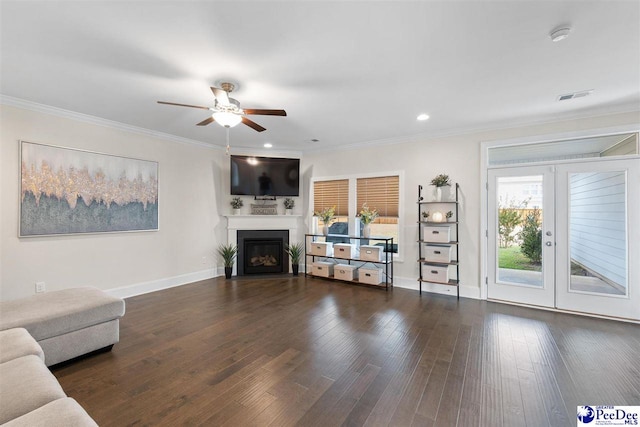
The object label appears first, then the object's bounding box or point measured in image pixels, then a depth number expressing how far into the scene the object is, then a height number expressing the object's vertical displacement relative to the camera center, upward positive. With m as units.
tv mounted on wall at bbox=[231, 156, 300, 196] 5.64 +0.84
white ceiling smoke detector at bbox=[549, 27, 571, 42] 2.04 +1.38
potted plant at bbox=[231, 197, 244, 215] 5.79 +0.23
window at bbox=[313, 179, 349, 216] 5.70 +0.44
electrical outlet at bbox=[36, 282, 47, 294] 3.57 -0.94
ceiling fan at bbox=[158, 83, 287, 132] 2.82 +1.10
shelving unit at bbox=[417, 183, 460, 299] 4.43 -0.55
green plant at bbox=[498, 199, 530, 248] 4.12 -0.04
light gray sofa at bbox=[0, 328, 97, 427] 1.14 -0.86
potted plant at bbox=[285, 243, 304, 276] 5.88 -0.84
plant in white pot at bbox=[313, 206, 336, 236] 5.64 +0.00
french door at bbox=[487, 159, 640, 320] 3.51 -0.28
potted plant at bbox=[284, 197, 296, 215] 6.06 +0.24
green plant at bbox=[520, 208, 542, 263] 3.99 -0.31
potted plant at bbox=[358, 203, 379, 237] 5.16 -0.06
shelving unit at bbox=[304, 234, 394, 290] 4.94 -0.84
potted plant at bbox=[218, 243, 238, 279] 5.57 -0.81
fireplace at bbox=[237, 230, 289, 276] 5.82 -0.78
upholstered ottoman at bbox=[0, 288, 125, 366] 2.26 -0.91
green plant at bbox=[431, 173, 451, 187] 4.46 +0.58
